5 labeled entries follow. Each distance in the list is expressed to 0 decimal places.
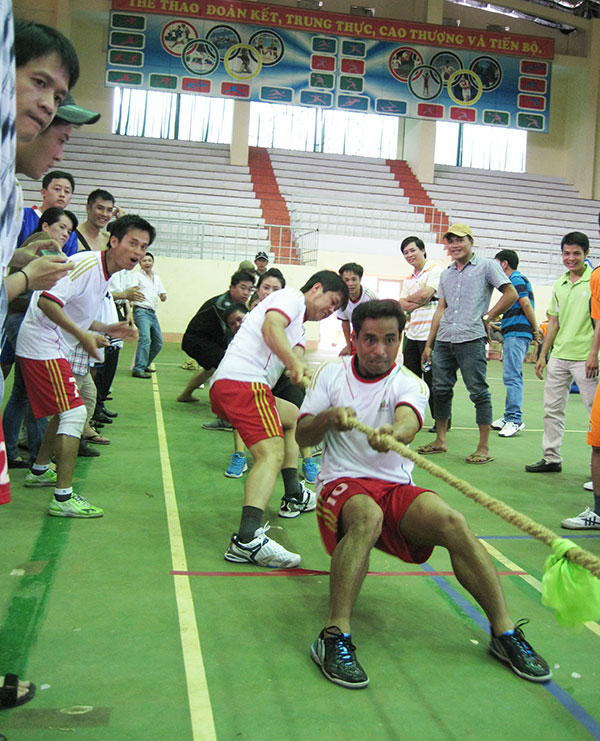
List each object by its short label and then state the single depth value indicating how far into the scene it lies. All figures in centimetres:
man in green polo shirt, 600
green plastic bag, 231
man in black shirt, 769
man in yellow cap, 651
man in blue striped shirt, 804
